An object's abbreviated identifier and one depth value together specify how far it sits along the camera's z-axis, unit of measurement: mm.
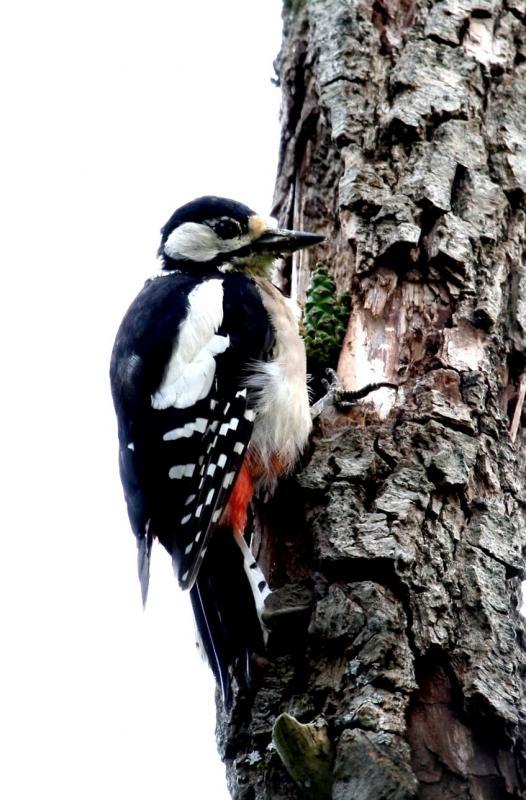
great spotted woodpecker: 5770
